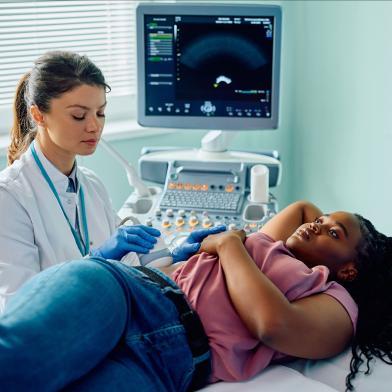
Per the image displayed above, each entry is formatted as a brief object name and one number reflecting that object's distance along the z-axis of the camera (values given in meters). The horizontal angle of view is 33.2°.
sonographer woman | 1.66
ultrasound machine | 2.25
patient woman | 1.21
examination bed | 1.38
